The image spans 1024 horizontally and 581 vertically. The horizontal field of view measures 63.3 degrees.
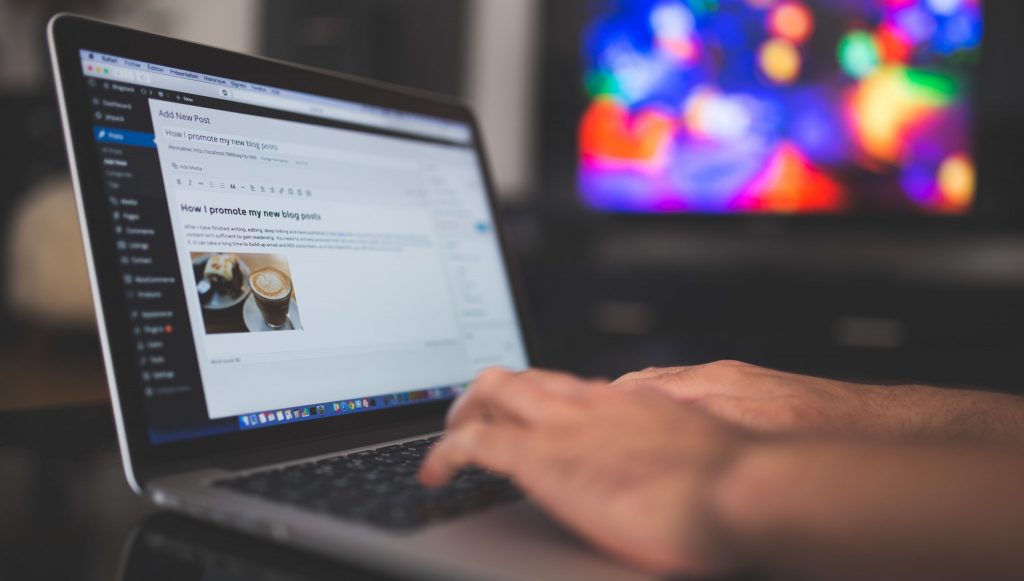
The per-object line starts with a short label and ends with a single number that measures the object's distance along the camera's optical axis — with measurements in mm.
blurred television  2252
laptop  395
